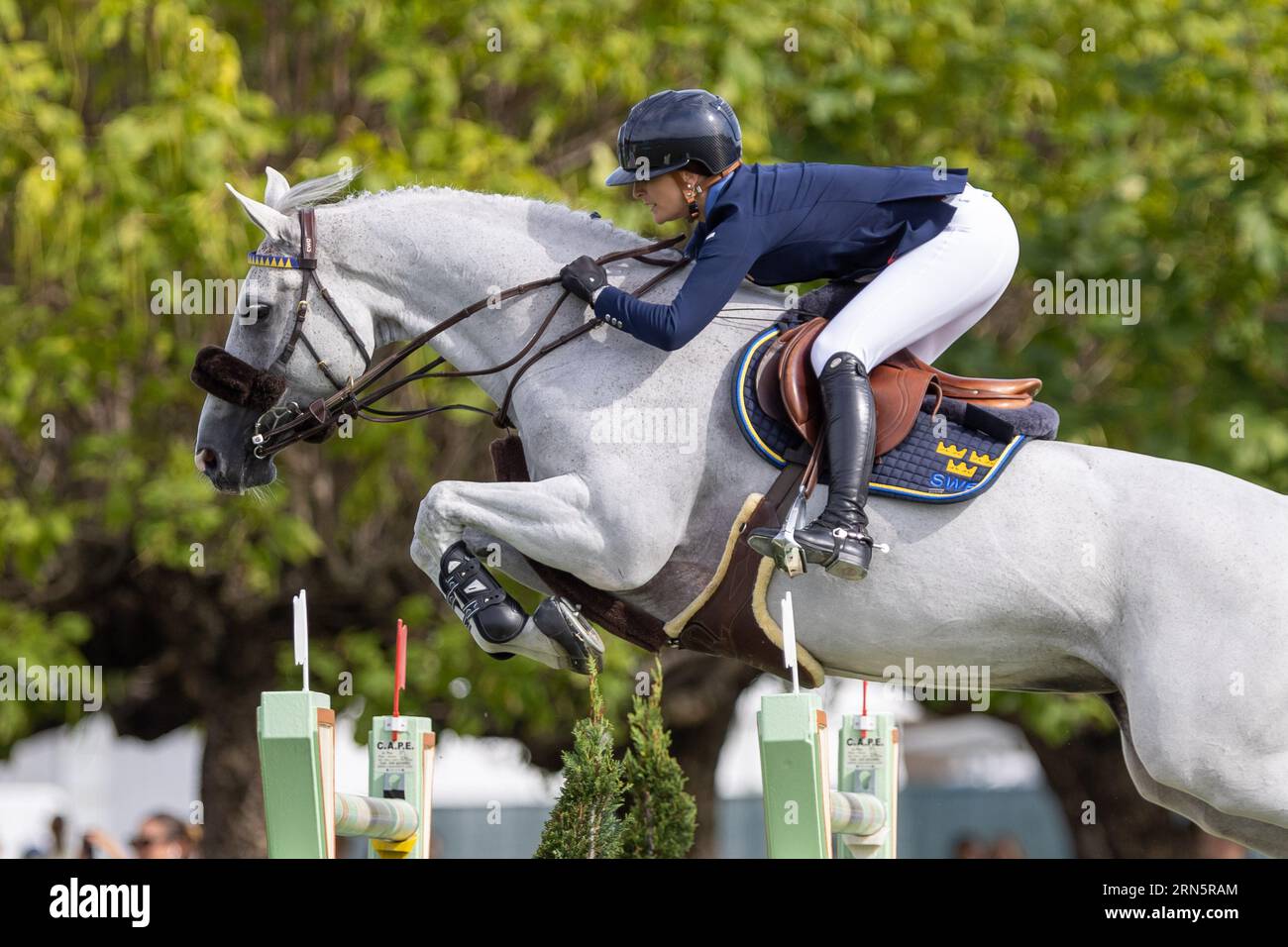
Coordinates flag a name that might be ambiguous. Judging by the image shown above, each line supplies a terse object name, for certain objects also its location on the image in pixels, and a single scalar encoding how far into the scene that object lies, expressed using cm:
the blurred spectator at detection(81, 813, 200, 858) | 1627
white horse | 834
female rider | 877
